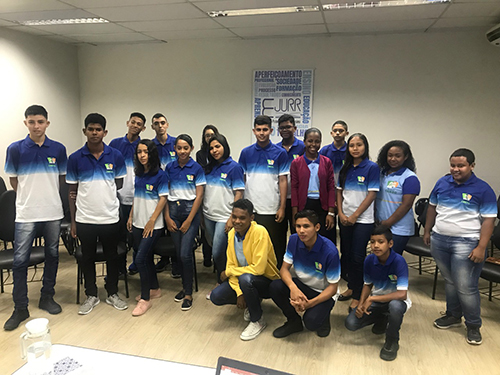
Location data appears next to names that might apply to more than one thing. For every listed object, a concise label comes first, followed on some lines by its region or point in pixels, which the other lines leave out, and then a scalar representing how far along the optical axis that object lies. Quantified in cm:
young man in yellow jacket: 251
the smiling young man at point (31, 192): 261
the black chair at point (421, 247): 321
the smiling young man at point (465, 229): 234
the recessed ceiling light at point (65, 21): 419
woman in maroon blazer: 299
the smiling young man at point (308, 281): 233
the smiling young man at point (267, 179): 296
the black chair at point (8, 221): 299
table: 124
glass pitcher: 122
